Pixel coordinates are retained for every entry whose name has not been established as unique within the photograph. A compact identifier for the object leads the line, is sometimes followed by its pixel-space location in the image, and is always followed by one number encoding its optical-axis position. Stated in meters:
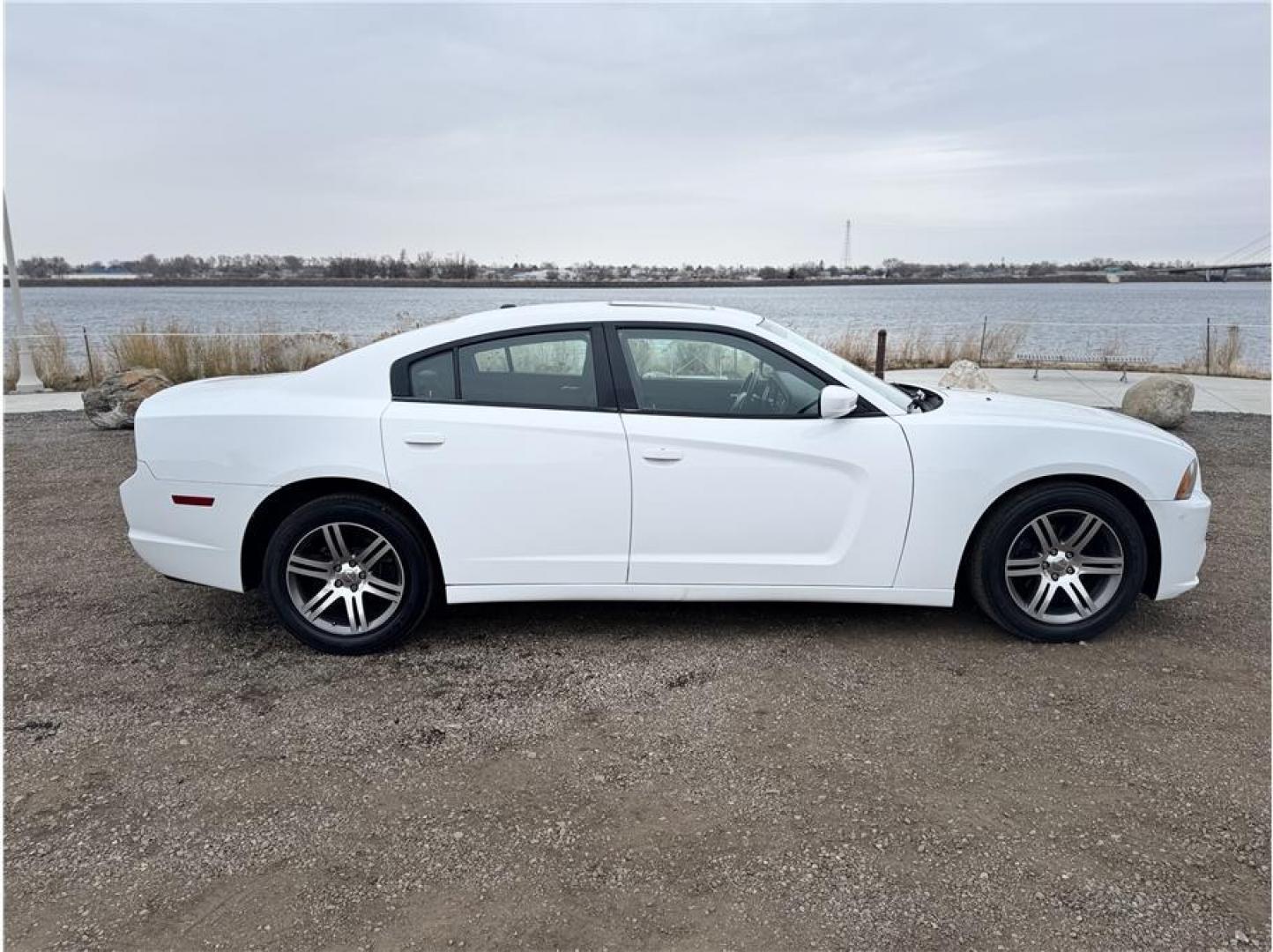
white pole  13.73
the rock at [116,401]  10.23
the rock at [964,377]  11.91
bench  16.86
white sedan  4.04
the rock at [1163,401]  10.17
